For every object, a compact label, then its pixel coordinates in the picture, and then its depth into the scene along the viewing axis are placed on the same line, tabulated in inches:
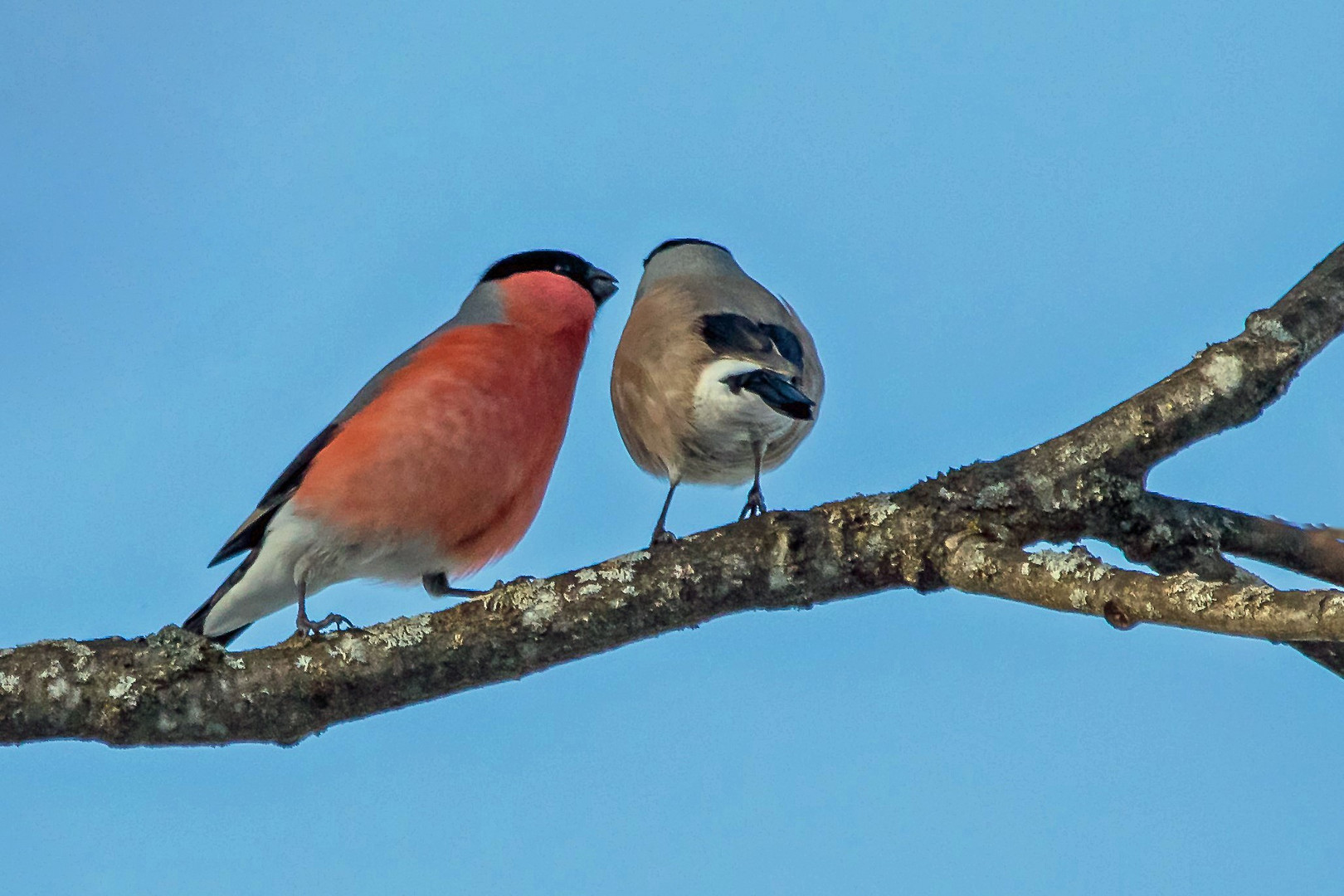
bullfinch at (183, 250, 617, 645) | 276.5
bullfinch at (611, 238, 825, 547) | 263.9
